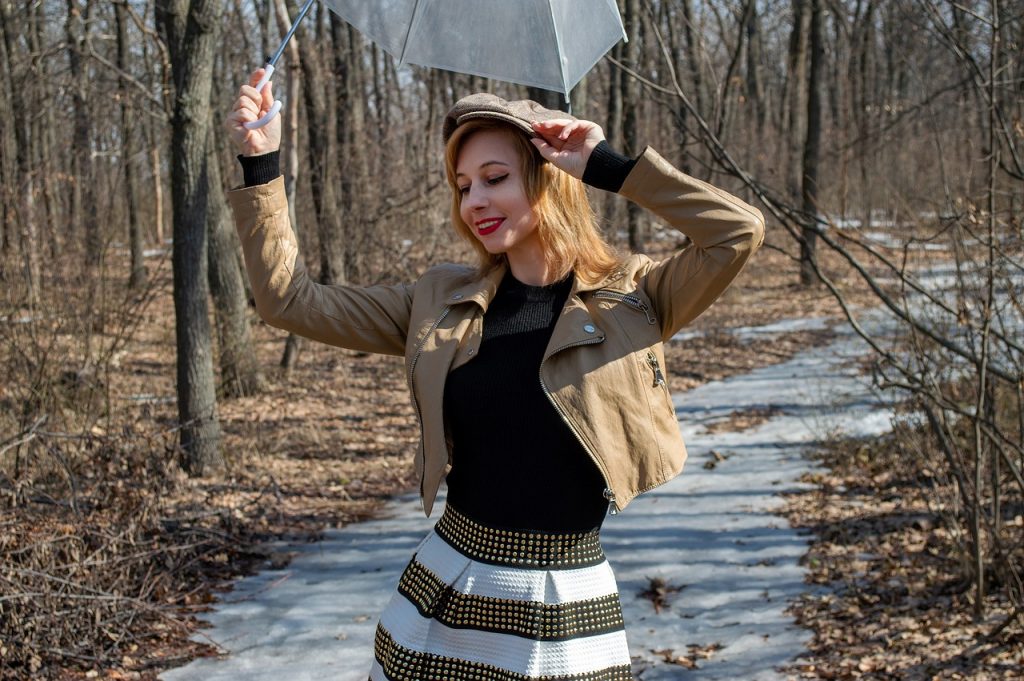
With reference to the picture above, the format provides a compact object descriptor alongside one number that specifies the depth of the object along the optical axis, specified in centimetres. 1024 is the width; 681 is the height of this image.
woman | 220
